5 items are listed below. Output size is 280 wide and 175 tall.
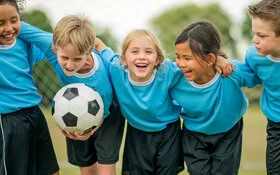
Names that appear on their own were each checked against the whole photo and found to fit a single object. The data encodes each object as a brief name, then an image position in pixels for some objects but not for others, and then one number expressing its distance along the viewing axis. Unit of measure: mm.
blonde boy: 4152
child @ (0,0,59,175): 4139
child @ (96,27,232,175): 4316
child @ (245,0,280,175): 4082
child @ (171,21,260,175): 4230
